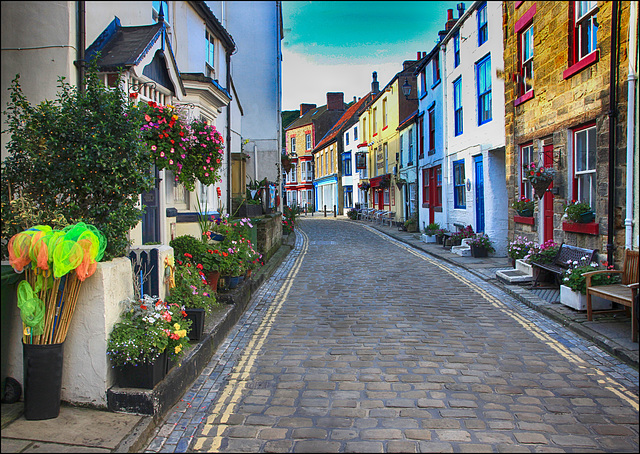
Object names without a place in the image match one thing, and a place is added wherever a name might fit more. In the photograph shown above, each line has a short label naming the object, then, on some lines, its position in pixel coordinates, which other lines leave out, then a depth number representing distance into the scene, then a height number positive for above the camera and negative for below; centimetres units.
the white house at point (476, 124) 1457 +257
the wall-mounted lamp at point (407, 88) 2306 +531
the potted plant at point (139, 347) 422 -115
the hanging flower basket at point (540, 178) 1032 +53
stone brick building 814 +179
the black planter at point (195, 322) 577 -129
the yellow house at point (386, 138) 2953 +454
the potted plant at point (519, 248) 1146 -101
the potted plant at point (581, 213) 898 -18
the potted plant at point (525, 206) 1220 -7
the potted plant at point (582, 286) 756 -126
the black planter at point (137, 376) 428 -140
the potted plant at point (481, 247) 1477 -124
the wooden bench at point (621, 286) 664 -118
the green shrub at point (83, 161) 446 +43
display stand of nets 374 -47
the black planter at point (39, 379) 390 -129
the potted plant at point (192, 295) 579 -106
